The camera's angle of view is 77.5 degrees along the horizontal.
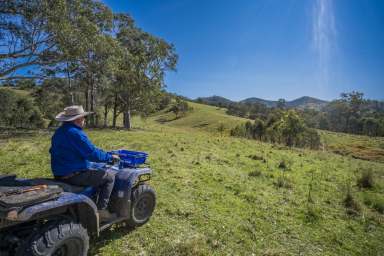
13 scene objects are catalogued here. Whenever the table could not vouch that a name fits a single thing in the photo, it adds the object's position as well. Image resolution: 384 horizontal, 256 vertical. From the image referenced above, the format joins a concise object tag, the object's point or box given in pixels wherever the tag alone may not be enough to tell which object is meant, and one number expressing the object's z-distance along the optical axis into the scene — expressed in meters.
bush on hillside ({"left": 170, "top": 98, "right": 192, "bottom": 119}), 87.00
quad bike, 2.73
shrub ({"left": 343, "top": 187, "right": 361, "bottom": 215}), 6.90
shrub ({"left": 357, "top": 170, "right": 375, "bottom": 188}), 9.85
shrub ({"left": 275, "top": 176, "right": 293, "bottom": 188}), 8.90
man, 3.64
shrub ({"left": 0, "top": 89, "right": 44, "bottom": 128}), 43.69
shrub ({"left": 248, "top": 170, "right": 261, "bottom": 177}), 10.07
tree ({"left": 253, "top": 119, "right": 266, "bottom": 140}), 45.53
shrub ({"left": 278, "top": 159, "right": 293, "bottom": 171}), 11.92
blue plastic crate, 4.72
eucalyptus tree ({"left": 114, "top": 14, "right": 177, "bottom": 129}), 27.92
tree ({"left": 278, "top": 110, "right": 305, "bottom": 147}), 32.22
